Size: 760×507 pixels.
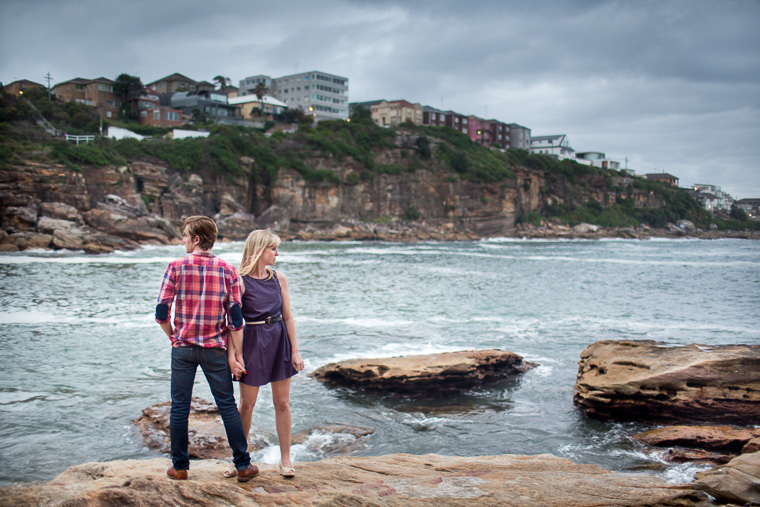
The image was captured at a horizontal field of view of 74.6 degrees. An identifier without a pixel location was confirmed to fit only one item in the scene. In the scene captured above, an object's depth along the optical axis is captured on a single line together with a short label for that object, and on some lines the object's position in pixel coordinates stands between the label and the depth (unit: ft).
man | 11.54
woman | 12.32
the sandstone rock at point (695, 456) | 17.28
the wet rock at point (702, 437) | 18.03
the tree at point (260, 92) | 250.78
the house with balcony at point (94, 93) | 223.71
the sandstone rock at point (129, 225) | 125.90
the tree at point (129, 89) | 221.87
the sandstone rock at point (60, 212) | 118.83
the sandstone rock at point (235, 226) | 171.42
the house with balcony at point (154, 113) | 214.69
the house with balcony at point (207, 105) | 238.07
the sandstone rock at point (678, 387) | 21.17
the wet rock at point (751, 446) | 15.64
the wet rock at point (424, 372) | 25.63
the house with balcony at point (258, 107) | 251.93
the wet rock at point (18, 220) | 111.75
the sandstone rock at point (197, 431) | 17.98
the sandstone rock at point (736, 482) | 10.93
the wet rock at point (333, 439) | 19.15
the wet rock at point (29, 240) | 106.01
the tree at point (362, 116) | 245.65
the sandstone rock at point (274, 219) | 189.26
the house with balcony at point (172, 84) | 269.23
